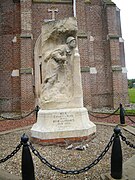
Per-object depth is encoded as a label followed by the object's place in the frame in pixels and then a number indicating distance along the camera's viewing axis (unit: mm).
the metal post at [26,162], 2781
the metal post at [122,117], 7493
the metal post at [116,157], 3006
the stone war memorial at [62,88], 5285
